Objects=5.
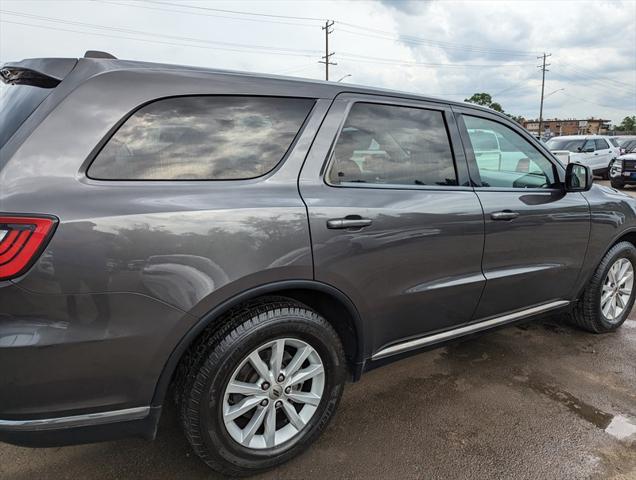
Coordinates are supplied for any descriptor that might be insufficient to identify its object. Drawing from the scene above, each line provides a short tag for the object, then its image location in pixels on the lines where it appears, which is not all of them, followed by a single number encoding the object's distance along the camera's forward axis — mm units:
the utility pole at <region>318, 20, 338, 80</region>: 39719
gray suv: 1581
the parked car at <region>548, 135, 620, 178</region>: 16172
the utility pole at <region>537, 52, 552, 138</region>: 53250
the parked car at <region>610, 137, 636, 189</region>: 13914
